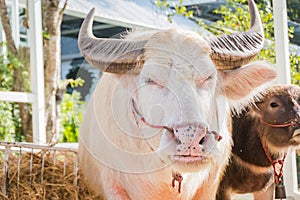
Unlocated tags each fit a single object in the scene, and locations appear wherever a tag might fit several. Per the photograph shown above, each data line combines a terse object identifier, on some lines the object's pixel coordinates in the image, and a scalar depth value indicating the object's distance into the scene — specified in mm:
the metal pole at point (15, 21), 5312
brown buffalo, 2490
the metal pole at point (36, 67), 4152
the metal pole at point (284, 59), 3254
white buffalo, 1730
